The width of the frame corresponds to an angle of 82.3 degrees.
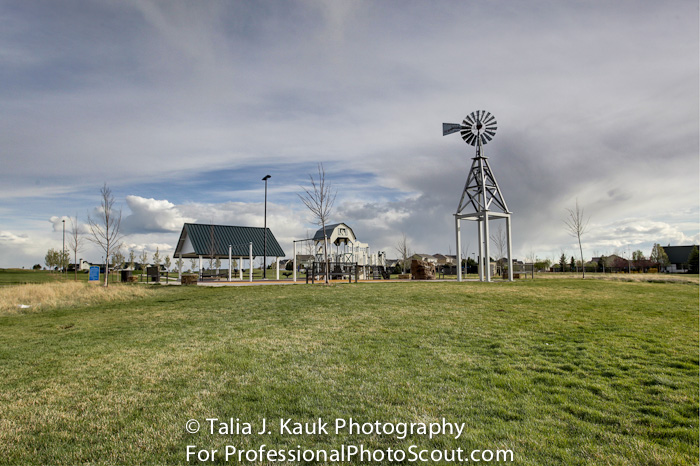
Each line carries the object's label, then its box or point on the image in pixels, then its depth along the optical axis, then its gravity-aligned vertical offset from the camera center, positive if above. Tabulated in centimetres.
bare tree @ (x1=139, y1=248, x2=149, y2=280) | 5853 +24
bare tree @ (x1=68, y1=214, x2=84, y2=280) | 3700 +200
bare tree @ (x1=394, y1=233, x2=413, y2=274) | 4629 +59
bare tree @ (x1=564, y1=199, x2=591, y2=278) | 3023 +208
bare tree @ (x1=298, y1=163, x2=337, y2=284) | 2161 +291
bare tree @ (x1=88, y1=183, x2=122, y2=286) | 2542 +199
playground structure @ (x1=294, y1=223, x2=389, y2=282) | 3066 +62
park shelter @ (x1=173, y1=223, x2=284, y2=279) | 3434 +151
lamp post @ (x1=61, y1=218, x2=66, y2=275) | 5134 +48
